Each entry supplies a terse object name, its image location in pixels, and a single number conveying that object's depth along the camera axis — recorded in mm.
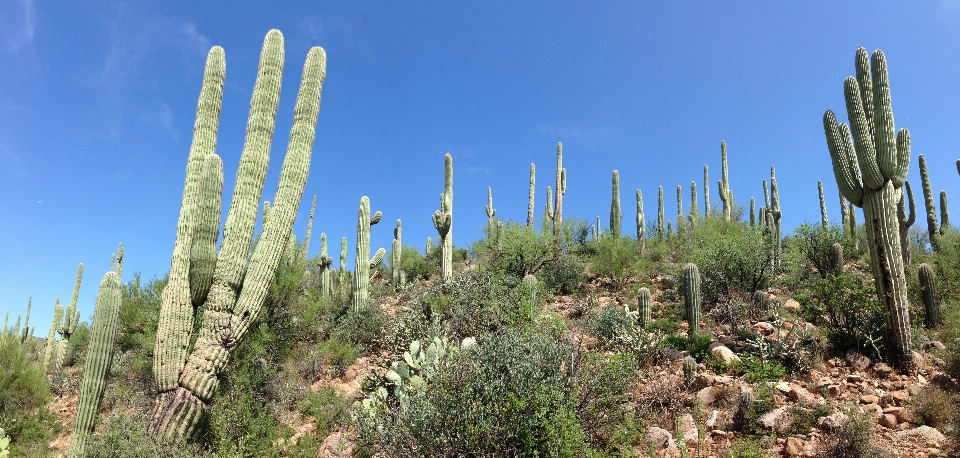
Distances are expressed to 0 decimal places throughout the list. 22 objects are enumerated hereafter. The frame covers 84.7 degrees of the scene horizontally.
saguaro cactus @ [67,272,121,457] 6980
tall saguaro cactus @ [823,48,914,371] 8156
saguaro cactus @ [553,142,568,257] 20583
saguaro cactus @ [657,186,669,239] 22884
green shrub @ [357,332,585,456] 5309
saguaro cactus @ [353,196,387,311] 13292
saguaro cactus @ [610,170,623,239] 19641
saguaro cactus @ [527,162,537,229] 21634
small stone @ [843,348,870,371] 8016
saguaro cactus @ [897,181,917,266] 14038
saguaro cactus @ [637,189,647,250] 22417
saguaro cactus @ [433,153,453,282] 15025
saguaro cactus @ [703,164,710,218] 22683
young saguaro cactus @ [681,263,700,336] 10078
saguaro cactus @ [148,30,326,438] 6707
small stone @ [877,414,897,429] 6316
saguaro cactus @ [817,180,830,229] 22820
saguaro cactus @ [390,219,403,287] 19628
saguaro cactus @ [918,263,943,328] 9516
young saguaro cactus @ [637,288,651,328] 10797
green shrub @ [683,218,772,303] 12219
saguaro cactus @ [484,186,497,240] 20953
